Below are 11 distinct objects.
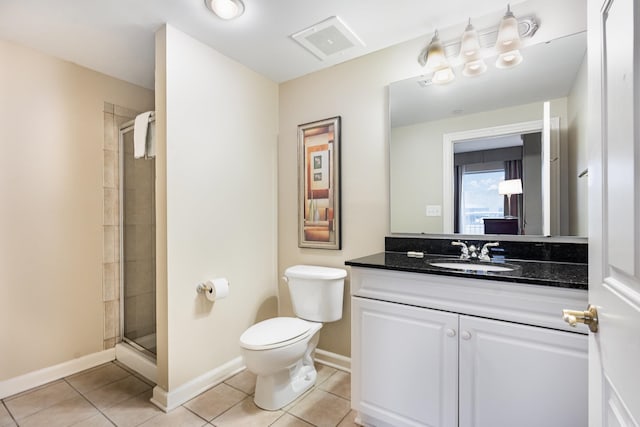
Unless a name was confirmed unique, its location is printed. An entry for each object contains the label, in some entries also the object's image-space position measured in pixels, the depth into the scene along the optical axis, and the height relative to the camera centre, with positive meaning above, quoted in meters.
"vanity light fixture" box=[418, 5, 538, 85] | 1.66 +0.95
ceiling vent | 1.83 +1.11
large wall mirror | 1.56 +0.37
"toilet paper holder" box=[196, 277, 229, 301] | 1.98 -0.49
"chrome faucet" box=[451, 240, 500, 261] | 1.70 -0.22
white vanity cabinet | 1.14 -0.60
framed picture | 2.29 +0.22
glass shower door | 2.32 -0.26
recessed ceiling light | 1.61 +1.10
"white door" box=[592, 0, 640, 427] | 0.50 +0.00
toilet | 1.70 -0.72
